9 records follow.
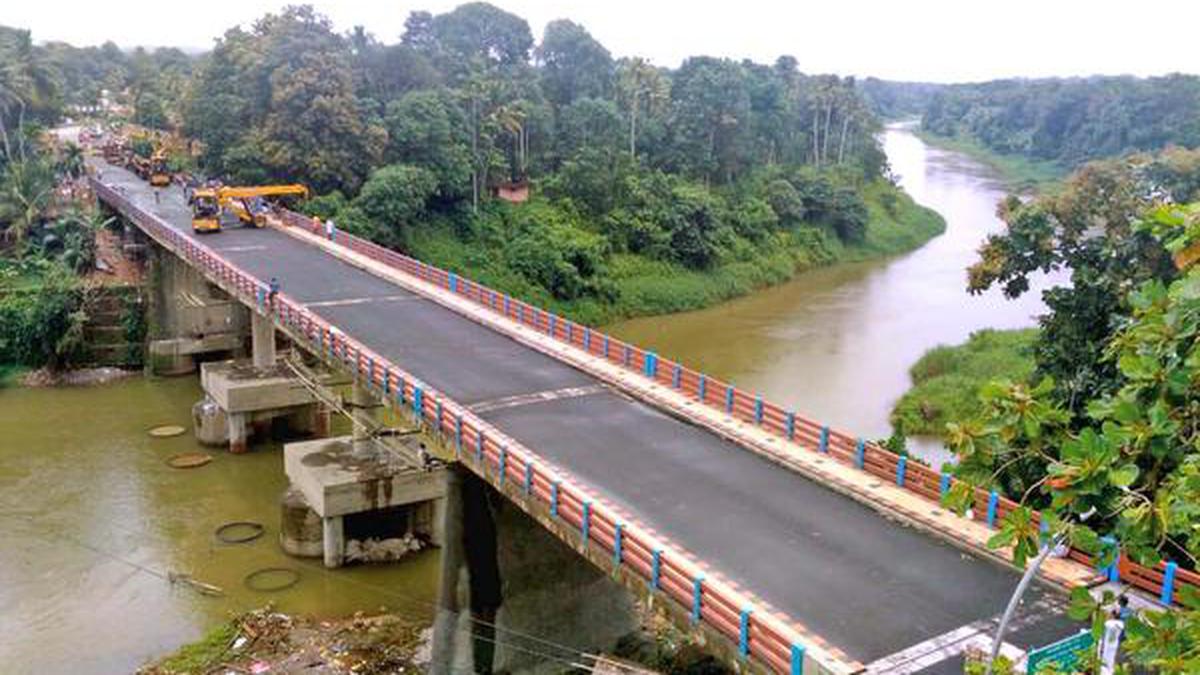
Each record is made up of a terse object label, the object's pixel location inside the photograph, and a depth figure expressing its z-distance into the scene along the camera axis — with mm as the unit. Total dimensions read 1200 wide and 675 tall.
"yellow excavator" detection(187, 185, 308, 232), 42062
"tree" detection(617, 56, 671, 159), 79062
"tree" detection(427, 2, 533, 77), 84188
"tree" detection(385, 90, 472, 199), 54875
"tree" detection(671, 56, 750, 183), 75562
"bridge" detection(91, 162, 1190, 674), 13367
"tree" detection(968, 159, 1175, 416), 26328
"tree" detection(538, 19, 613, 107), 82625
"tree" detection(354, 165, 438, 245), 50875
